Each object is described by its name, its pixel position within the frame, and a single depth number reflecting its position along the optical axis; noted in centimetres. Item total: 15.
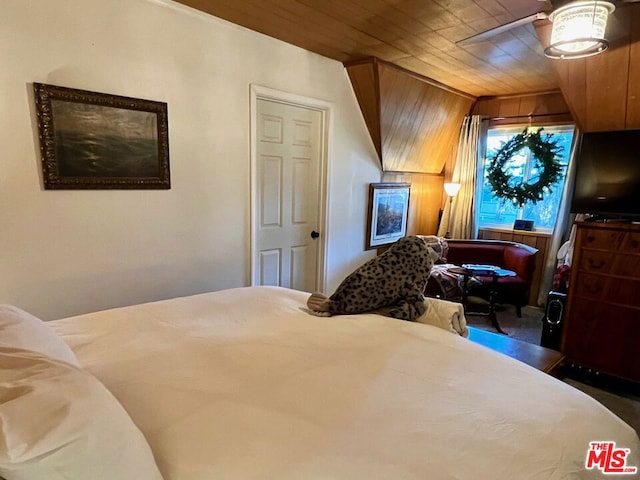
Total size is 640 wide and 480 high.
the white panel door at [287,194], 318
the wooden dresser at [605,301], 261
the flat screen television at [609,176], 276
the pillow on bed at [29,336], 102
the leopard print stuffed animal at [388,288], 181
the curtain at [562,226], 418
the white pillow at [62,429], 63
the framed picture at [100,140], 200
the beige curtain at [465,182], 480
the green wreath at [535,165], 433
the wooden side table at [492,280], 373
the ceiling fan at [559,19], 178
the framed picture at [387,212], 419
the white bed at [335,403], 87
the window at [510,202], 434
